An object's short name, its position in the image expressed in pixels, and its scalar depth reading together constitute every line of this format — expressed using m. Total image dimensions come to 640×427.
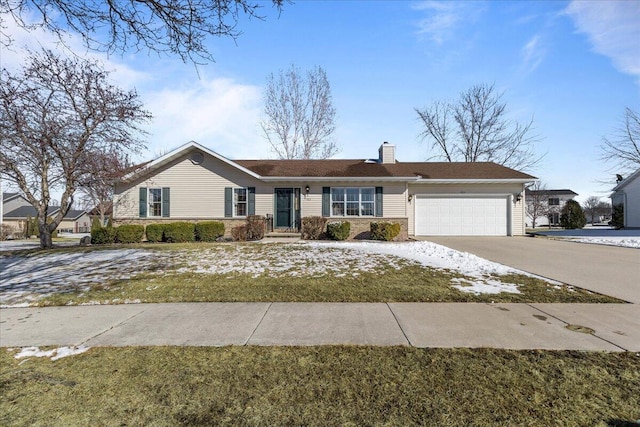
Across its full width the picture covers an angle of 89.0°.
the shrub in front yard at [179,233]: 14.75
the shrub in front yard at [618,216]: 25.64
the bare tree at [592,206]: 55.37
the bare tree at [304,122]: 27.05
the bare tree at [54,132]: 11.94
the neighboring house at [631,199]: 24.53
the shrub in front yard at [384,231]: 15.07
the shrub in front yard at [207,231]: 14.98
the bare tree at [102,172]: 13.44
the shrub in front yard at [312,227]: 15.12
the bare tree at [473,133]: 29.80
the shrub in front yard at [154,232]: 14.89
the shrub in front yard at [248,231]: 14.73
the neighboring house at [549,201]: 45.50
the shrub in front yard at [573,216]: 23.50
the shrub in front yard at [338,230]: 15.01
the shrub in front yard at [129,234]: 14.45
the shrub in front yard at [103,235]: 14.16
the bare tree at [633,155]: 28.59
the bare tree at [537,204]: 44.52
